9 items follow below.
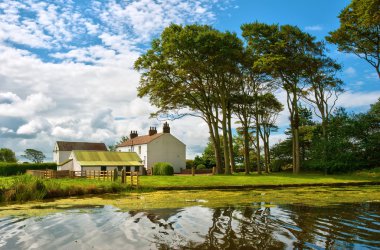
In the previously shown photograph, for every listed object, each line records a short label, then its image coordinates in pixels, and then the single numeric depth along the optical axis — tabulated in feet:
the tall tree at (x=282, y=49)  130.82
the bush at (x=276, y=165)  176.09
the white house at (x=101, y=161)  167.02
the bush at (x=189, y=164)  221.23
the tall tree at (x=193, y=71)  124.47
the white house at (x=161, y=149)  197.98
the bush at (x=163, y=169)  164.00
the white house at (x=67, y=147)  237.10
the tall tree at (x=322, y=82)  136.56
